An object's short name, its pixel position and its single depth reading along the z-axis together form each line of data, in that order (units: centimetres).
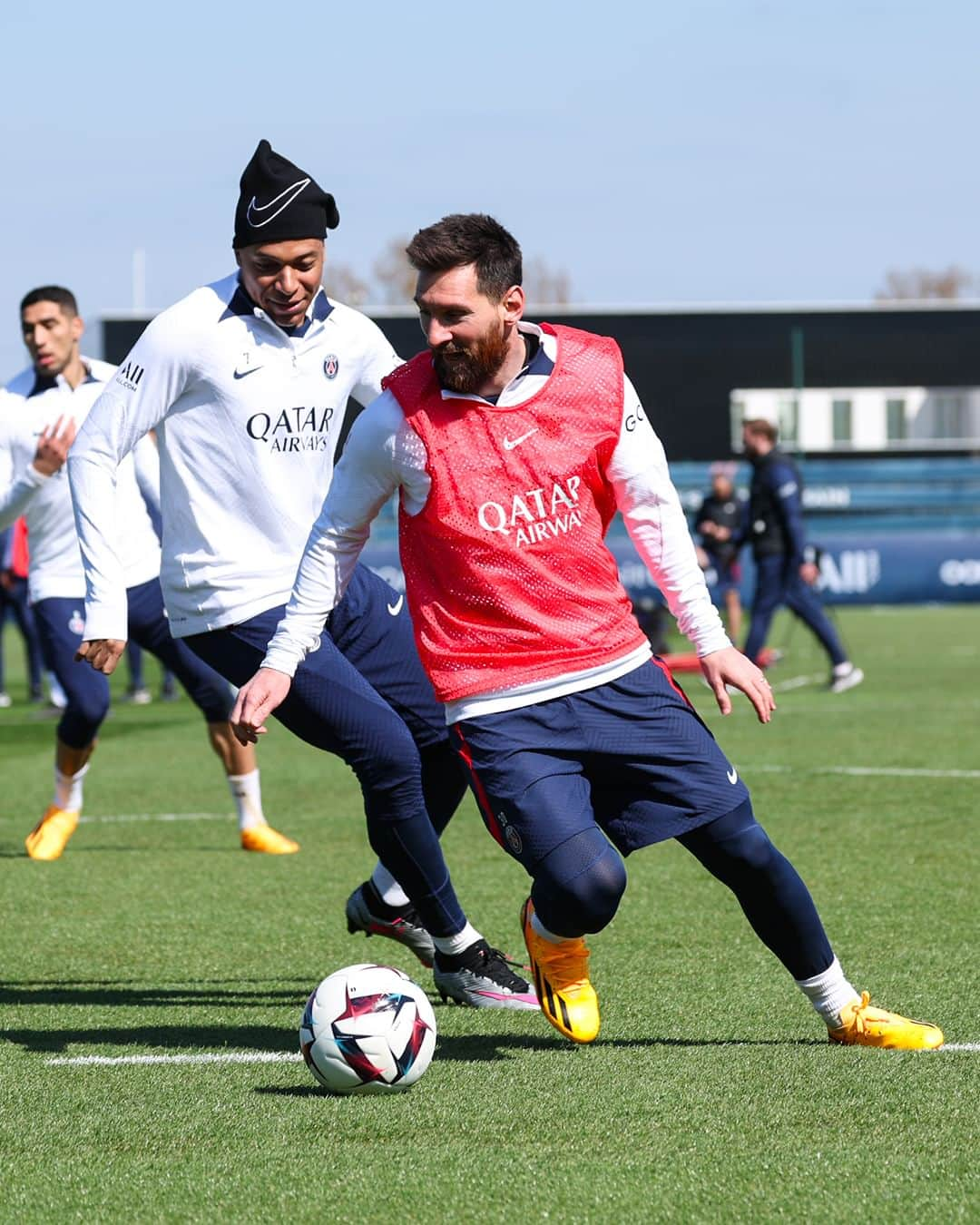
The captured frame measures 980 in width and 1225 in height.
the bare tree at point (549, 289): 7191
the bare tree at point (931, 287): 7388
